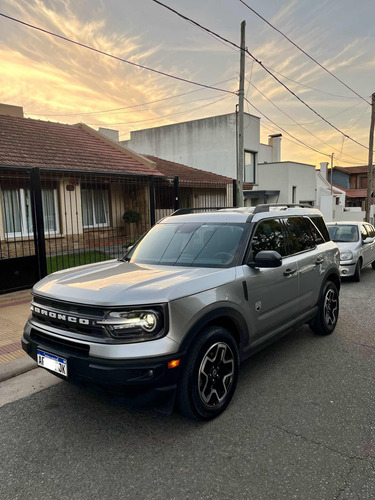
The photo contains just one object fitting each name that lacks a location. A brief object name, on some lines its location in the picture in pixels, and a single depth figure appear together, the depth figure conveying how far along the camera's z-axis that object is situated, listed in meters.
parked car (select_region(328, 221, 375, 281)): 8.66
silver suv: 2.57
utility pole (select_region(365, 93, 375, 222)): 20.02
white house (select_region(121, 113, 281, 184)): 22.78
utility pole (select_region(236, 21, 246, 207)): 11.54
